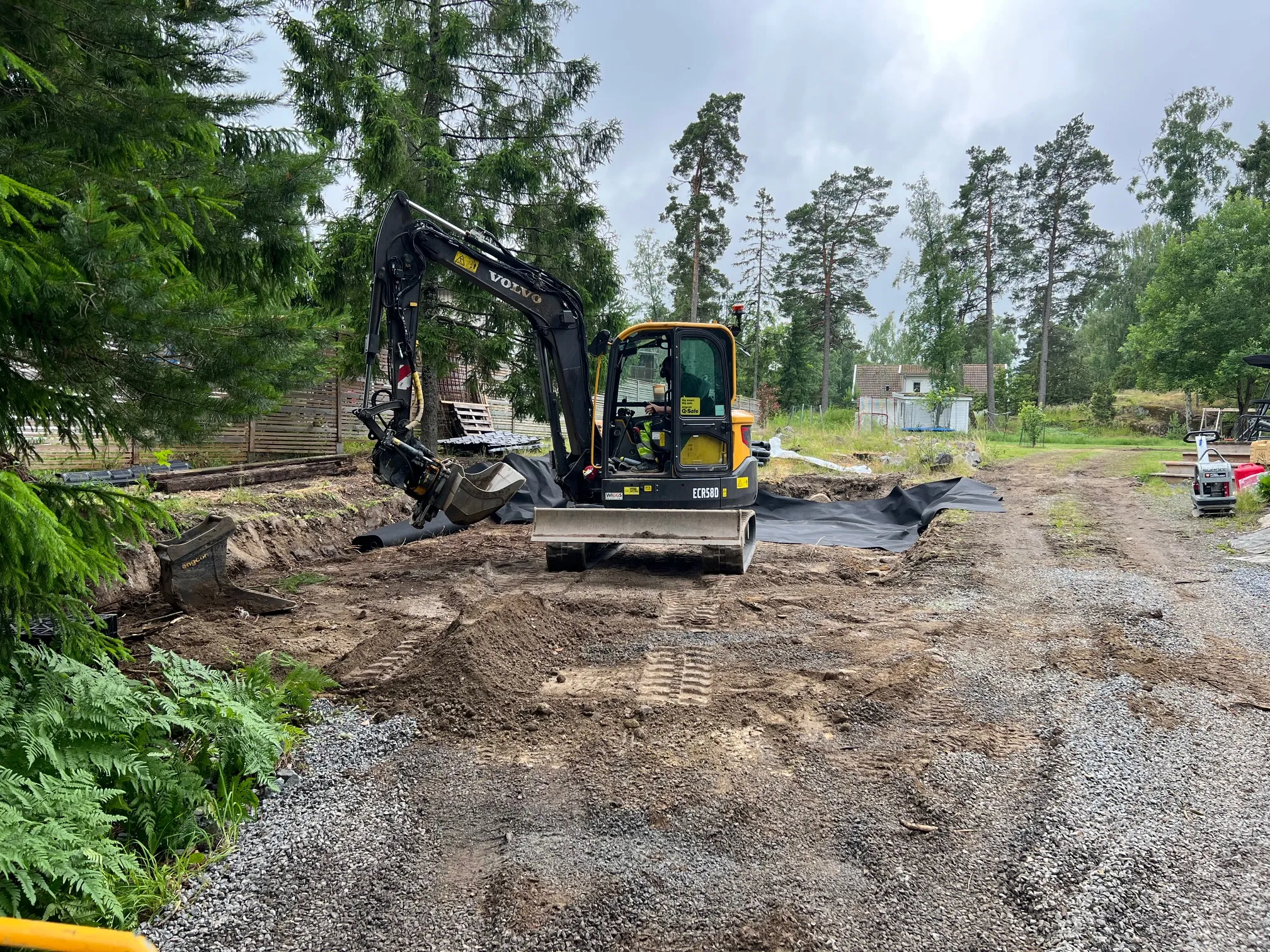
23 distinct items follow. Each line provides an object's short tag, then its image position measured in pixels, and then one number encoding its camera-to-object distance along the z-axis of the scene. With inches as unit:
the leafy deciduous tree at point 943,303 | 1649.9
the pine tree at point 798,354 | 1662.2
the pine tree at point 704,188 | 1214.3
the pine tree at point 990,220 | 1582.2
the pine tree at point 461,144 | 434.6
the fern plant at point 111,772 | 99.3
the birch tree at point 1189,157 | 1483.8
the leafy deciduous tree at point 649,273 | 2133.4
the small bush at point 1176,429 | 1244.5
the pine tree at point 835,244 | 1562.5
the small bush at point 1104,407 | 1457.9
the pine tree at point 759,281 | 1657.2
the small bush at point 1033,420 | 1203.2
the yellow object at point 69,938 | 52.2
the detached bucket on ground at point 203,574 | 240.4
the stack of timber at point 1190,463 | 618.5
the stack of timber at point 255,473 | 374.0
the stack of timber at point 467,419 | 667.4
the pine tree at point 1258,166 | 1385.3
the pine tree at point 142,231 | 107.9
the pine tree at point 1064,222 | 1528.1
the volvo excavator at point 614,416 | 301.1
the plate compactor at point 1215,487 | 439.2
